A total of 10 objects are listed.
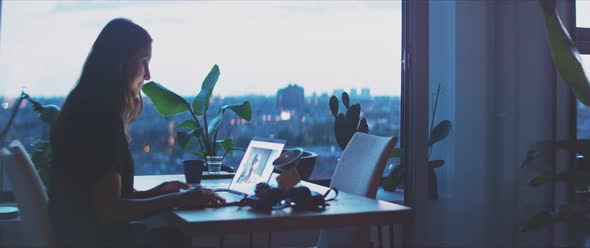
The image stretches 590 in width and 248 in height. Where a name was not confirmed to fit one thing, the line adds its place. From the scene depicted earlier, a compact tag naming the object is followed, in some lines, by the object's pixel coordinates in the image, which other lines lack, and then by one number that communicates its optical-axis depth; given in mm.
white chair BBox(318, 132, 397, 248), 2297
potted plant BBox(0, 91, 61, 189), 2924
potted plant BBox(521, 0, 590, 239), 2826
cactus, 3525
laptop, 2172
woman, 1884
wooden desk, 1696
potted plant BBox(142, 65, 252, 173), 3188
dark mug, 2637
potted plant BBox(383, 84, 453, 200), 3539
